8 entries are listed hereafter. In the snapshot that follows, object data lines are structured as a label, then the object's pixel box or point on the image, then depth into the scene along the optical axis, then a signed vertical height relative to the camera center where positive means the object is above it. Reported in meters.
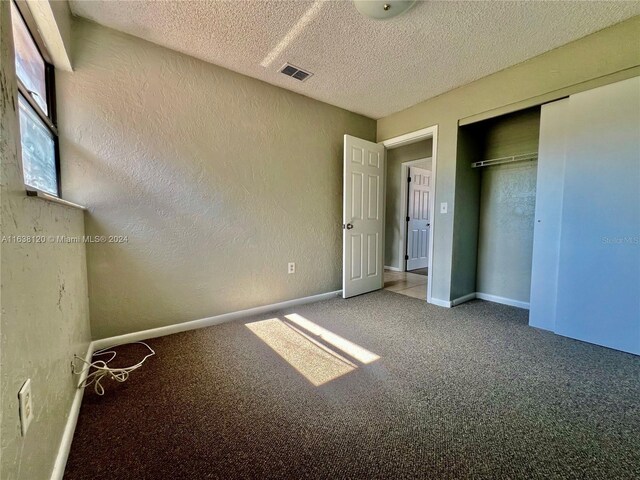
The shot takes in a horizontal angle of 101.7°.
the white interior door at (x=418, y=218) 5.06 +0.04
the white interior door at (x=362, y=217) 3.17 +0.04
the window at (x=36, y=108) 1.31 +0.62
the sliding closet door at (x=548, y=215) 2.25 +0.05
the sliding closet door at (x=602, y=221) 1.86 +0.00
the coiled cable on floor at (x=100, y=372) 1.48 -0.96
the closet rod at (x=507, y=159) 2.76 +0.67
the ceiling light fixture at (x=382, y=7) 1.62 +1.35
